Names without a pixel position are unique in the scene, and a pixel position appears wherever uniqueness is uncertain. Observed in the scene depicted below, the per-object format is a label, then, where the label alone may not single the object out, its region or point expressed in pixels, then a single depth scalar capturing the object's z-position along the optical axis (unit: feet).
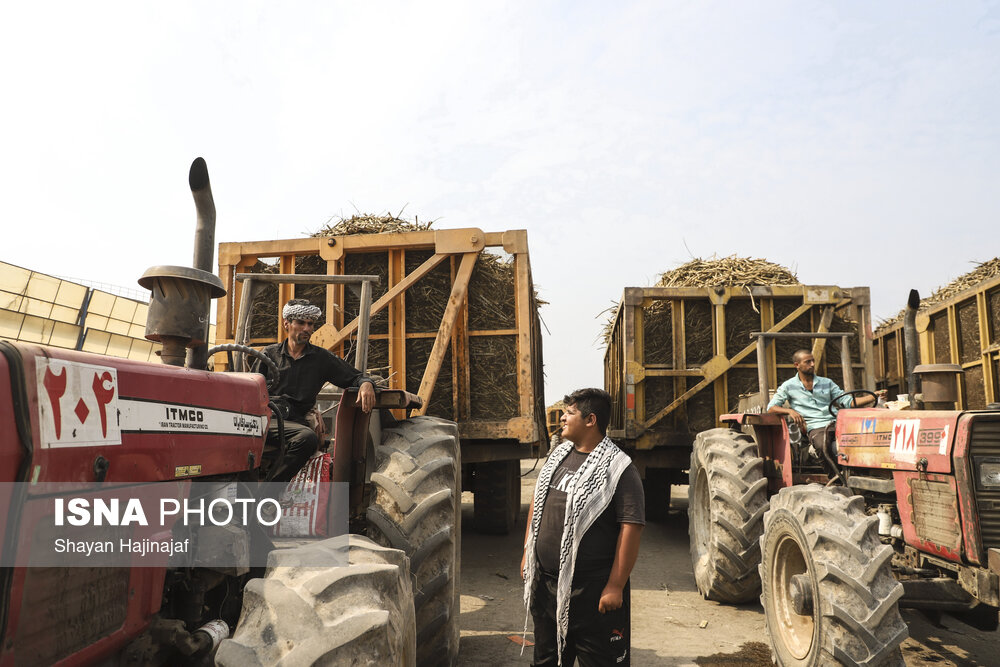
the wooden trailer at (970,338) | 23.35
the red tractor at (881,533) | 11.12
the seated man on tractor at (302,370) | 12.50
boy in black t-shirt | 9.13
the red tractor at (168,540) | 6.03
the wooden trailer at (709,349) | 26.86
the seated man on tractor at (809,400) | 17.71
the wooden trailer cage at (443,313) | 21.33
